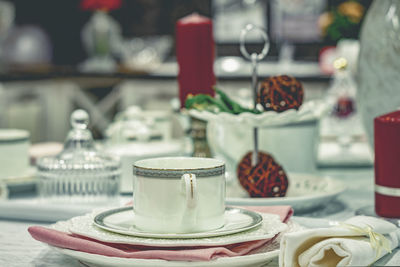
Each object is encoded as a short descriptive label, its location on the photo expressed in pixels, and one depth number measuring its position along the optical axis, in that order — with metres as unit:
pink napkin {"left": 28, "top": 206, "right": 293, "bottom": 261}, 0.96
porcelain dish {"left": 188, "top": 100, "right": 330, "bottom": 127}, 1.27
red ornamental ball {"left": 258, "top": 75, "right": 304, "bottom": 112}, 1.27
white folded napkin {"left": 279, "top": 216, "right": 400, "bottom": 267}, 0.95
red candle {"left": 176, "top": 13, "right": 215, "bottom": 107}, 1.48
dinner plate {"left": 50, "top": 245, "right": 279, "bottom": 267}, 0.95
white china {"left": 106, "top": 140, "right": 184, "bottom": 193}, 1.42
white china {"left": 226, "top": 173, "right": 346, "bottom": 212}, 1.23
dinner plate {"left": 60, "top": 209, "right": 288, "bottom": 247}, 0.98
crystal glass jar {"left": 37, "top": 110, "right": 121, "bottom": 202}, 1.32
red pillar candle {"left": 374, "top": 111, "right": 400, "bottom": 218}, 1.13
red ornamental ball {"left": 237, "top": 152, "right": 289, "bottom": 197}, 1.26
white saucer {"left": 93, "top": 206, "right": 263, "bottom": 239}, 0.99
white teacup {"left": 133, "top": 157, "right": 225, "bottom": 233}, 1.00
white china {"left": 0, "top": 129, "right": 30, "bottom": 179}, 1.47
